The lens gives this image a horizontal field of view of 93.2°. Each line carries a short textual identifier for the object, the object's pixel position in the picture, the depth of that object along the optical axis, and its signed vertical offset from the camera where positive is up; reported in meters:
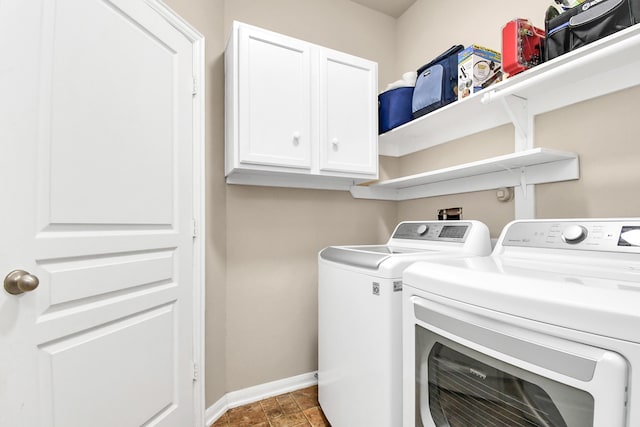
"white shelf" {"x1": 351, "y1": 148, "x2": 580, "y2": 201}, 1.34 +0.23
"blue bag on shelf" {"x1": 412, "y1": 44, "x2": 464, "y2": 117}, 1.70 +0.78
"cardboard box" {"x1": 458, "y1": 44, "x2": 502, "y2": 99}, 1.52 +0.75
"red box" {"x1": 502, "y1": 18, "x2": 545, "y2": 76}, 1.27 +0.73
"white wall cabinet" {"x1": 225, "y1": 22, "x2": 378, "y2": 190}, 1.61 +0.61
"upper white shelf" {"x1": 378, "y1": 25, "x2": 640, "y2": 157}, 1.05 +0.58
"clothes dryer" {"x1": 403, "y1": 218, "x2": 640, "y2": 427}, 0.55 -0.26
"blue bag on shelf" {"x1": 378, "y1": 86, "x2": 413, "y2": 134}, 2.01 +0.74
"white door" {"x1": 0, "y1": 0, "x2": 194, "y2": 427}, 0.88 +0.02
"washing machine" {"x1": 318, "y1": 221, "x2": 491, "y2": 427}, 1.12 -0.43
